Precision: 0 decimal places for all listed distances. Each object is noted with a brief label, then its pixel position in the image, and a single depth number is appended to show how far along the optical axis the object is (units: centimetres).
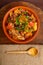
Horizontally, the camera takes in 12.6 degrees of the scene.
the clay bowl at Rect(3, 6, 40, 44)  103
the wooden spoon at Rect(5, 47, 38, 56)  102
